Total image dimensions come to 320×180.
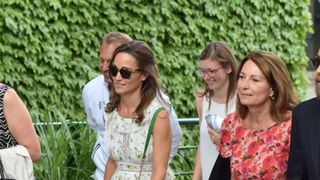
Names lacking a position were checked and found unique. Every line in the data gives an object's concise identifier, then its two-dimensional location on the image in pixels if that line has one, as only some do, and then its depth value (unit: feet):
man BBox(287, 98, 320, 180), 19.57
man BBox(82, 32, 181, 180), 28.01
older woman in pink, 22.66
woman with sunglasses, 24.41
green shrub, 33.13
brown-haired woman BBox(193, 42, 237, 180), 26.71
